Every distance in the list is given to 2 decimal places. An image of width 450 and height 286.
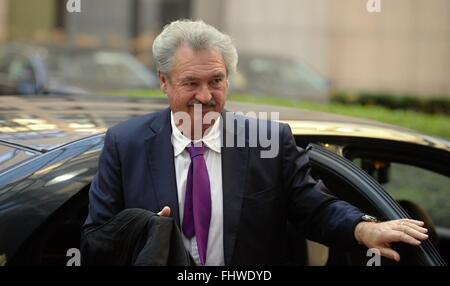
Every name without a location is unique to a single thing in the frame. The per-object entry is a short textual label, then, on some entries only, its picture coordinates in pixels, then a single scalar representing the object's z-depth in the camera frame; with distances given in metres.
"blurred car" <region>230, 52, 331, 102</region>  12.04
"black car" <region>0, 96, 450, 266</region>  2.72
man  2.76
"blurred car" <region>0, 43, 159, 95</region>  10.10
